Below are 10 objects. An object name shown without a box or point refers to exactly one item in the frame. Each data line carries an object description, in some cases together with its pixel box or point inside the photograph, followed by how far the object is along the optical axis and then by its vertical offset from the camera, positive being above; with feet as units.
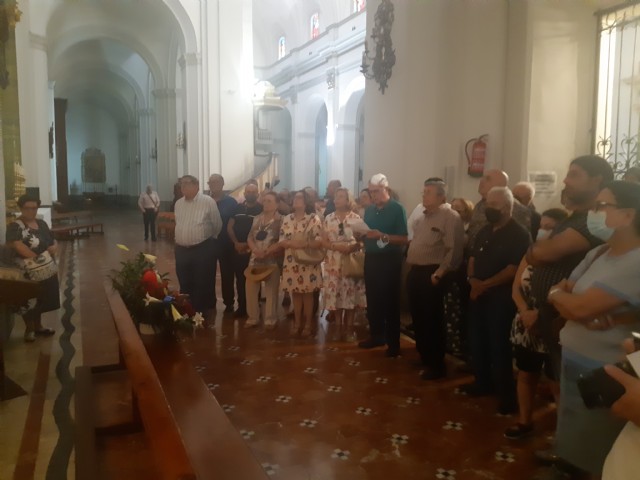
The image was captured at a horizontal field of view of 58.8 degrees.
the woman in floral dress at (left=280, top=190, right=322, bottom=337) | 18.94 -2.68
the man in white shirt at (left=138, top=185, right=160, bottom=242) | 47.67 -2.04
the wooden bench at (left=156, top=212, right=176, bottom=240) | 47.32 -3.34
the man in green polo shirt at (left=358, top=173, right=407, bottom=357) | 16.67 -2.13
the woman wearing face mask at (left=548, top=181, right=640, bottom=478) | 7.47 -1.80
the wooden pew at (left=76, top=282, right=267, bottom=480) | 6.59 -4.04
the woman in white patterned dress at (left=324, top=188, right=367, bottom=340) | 18.60 -2.54
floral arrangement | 13.99 -2.93
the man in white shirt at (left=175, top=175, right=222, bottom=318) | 20.24 -2.11
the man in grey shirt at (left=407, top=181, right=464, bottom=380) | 14.85 -2.12
